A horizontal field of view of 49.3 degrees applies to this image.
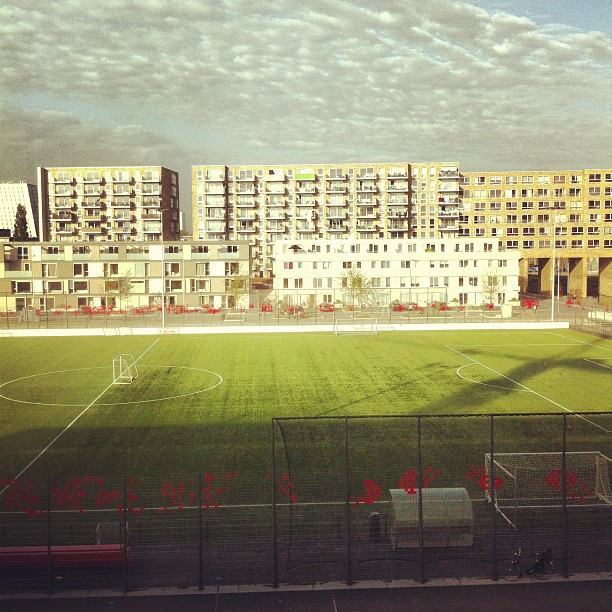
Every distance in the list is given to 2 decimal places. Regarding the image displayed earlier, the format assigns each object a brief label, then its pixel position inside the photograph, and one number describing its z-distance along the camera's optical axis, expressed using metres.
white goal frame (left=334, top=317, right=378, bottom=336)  50.81
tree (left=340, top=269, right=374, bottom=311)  69.06
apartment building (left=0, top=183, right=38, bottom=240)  180.12
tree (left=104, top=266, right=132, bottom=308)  70.88
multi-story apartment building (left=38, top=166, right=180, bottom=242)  108.38
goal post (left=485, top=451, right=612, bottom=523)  15.47
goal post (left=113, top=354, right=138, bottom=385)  32.13
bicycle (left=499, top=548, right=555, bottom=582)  12.27
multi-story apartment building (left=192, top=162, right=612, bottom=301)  106.56
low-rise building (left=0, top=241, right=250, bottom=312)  74.06
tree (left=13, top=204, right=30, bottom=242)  111.75
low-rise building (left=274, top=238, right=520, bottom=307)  76.06
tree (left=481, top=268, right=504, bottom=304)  73.00
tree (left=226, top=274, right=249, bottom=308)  72.25
